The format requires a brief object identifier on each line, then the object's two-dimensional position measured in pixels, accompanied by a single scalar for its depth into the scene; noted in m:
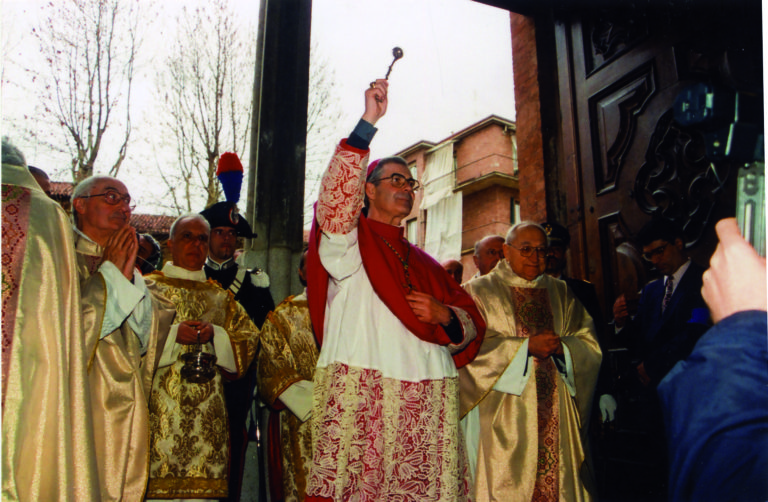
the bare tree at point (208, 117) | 8.98
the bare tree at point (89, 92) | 8.08
